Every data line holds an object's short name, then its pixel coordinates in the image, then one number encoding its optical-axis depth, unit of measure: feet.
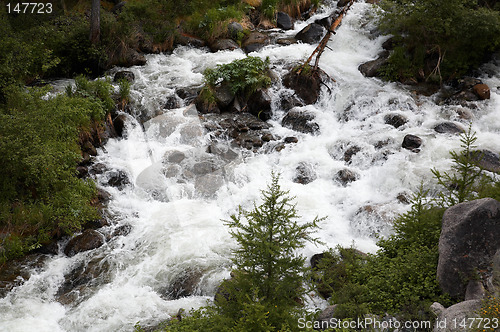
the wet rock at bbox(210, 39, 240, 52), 62.49
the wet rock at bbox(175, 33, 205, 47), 63.57
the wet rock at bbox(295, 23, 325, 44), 63.41
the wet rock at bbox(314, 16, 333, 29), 67.50
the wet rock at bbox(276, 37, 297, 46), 63.36
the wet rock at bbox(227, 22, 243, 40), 65.36
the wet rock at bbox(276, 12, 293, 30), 70.64
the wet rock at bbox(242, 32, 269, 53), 62.45
